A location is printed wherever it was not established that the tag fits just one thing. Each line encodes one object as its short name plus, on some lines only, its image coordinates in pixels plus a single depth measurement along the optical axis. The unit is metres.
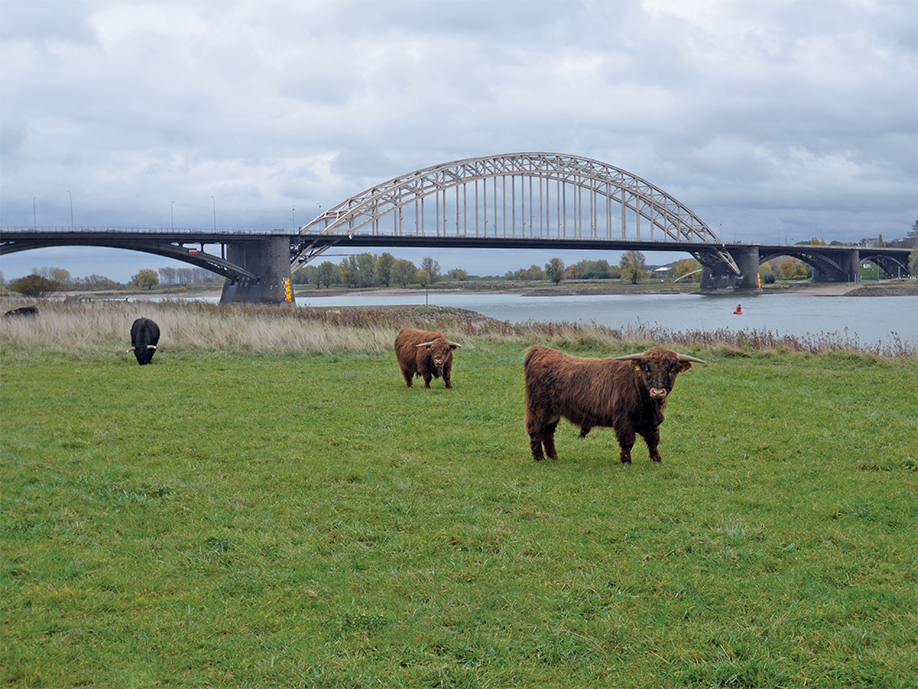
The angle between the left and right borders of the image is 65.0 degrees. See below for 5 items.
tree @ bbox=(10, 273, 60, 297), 68.31
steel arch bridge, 79.00
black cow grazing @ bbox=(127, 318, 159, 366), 17.42
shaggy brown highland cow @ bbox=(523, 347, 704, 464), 7.26
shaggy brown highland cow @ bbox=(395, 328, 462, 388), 13.66
